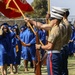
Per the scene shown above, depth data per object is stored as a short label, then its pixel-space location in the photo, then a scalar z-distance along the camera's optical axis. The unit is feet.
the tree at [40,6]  161.07
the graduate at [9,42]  47.76
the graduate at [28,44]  54.95
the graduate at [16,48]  56.19
